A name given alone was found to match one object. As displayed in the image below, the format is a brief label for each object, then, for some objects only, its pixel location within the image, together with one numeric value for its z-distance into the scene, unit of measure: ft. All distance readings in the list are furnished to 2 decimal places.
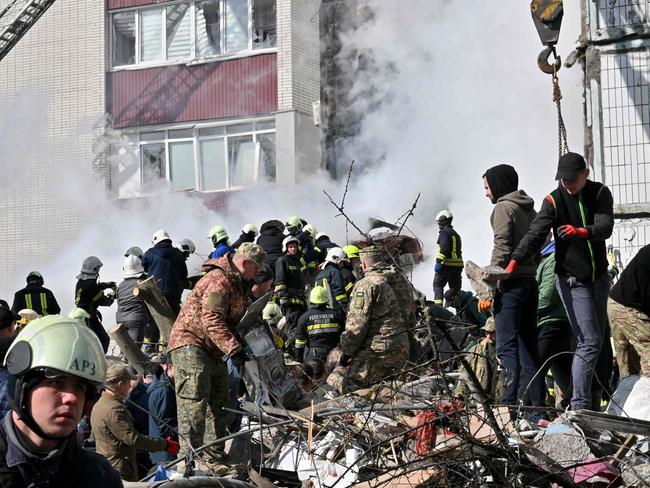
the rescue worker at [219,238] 51.34
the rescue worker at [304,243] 50.62
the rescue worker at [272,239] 50.82
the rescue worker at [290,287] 46.47
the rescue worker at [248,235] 53.47
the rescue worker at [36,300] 49.52
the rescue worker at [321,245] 52.30
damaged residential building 81.51
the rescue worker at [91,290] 49.32
